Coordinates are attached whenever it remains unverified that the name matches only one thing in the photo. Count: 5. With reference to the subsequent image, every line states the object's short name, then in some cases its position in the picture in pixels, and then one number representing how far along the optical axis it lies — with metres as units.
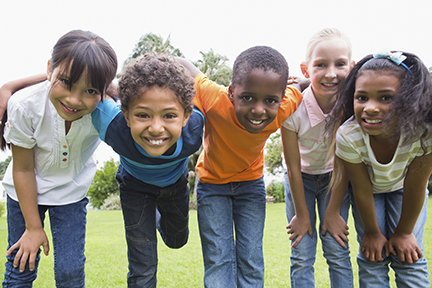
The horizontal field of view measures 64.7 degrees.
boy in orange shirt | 2.24
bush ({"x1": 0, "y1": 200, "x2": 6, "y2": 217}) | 12.16
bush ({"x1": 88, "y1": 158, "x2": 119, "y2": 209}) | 18.11
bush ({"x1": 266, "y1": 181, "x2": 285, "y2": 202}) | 17.98
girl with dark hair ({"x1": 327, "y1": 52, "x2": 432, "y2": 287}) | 2.11
